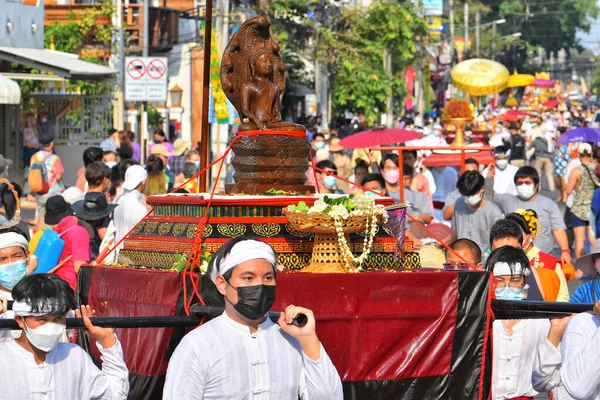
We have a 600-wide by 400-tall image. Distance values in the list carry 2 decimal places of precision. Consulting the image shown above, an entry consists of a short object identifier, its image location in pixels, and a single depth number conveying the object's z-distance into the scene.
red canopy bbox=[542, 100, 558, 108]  98.84
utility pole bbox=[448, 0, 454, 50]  75.44
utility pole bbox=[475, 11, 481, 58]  89.69
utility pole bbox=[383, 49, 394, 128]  41.46
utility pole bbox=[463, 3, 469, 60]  88.19
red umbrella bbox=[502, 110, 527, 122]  64.32
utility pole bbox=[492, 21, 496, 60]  100.53
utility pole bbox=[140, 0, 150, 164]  27.32
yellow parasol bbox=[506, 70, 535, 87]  72.31
